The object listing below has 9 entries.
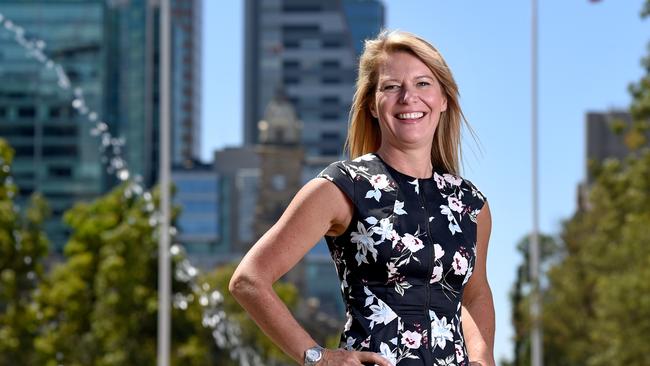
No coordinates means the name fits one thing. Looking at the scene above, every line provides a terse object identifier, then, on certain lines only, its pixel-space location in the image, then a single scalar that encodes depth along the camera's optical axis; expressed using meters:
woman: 4.49
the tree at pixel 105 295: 44.88
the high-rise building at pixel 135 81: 186.38
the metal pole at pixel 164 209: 40.94
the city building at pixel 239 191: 194.12
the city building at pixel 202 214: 198.00
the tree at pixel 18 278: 36.41
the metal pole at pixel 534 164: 41.69
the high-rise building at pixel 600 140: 129.75
